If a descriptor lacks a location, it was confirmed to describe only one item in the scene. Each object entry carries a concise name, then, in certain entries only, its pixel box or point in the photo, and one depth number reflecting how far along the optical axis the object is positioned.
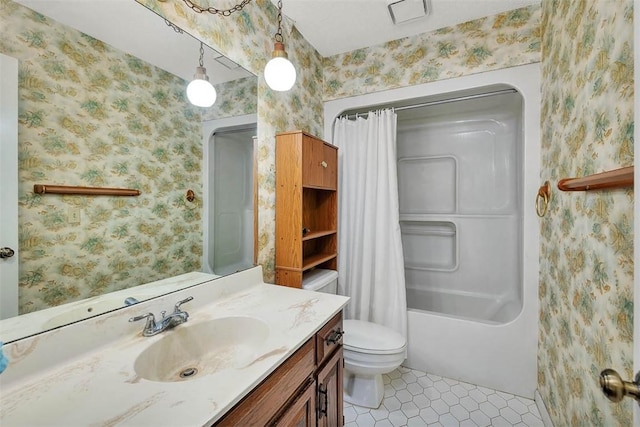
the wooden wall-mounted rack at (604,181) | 0.65
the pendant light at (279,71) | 1.30
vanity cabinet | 0.68
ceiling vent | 1.60
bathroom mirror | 0.71
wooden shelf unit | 1.61
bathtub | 1.65
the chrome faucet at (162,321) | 0.89
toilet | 1.53
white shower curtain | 1.98
